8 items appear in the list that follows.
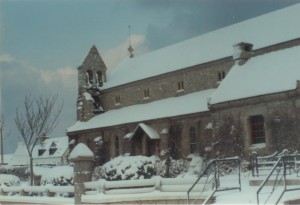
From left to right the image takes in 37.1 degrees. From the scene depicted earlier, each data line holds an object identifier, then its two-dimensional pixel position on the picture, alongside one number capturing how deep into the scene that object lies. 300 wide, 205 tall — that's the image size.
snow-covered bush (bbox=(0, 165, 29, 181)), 34.62
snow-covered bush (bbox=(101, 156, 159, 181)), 20.72
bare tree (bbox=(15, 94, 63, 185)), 26.08
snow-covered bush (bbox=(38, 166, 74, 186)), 20.22
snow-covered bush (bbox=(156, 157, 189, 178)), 26.83
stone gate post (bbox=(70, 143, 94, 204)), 15.12
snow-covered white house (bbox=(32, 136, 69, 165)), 58.11
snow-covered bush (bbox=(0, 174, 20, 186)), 23.84
